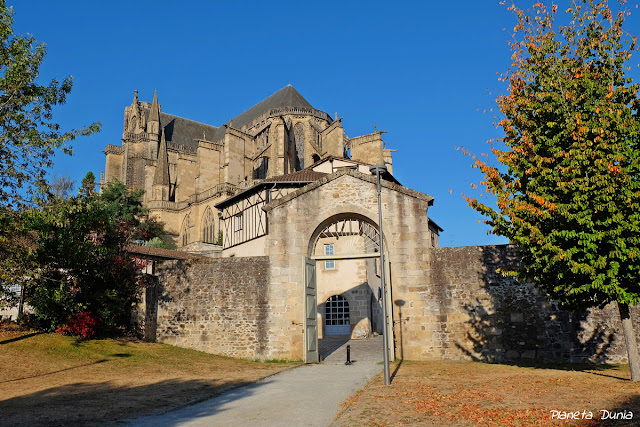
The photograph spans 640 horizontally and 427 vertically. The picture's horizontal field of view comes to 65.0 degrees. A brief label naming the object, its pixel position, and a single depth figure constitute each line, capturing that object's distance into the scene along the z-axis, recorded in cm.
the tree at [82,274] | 1588
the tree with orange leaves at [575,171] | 984
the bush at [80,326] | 1617
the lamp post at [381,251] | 1062
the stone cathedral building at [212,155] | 4972
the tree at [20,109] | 1302
